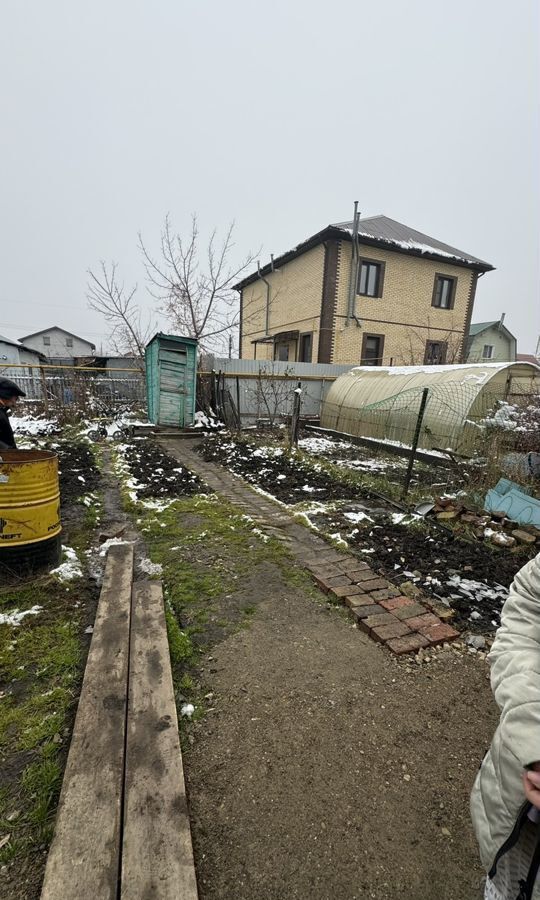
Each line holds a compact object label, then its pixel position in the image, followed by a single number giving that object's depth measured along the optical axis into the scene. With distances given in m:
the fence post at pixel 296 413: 8.89
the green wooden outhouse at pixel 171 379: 10.98
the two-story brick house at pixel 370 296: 16.98
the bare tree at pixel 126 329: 16.38
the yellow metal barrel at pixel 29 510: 3.06
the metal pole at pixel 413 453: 5.60
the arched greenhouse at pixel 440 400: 8.13
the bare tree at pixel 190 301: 17.23
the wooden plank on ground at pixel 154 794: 1.32
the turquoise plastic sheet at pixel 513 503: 4.63
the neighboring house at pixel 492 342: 26.44
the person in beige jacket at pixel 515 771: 0.87
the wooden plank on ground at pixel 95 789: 1.30
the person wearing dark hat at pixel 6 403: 4.03
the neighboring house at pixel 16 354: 26.94
